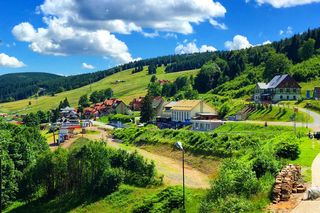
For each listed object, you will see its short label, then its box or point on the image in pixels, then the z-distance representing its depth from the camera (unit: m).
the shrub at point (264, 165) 27.72
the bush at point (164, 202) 33.30
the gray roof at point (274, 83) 85.31
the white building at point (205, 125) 68.01
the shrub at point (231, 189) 21.41
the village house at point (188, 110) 80.88
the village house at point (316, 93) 78.88
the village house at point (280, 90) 84.06
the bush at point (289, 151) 31.27
